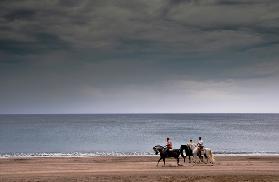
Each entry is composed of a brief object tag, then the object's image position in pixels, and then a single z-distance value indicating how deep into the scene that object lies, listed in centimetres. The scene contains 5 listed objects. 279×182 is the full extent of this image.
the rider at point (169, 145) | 3674
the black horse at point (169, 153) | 3566
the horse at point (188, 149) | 3778
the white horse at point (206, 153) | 3750
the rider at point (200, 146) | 3763
